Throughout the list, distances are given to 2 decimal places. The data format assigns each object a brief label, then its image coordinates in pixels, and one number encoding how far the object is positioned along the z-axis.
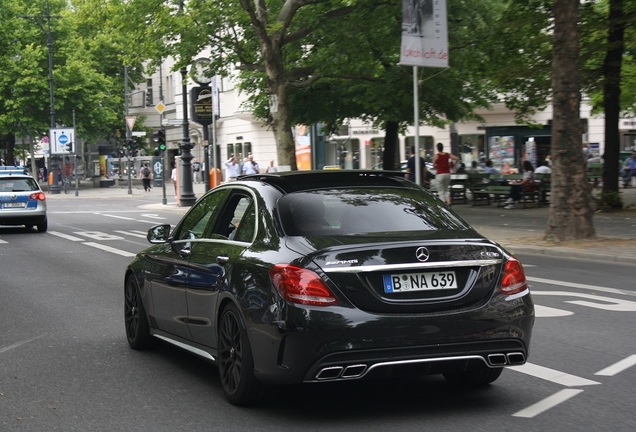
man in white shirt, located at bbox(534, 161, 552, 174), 32.99
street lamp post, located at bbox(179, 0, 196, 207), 41.34
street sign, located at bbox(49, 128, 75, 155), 59.35
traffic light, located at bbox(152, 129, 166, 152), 46.75
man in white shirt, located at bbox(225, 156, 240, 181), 47.97
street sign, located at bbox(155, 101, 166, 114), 47.62
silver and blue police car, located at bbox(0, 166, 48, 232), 27.39
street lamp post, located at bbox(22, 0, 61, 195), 62.00
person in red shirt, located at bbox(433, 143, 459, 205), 30.81
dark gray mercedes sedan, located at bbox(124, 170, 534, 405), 5.97
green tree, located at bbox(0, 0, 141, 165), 69.12
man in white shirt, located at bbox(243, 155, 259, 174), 44.91
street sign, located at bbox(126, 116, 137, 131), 56.19
